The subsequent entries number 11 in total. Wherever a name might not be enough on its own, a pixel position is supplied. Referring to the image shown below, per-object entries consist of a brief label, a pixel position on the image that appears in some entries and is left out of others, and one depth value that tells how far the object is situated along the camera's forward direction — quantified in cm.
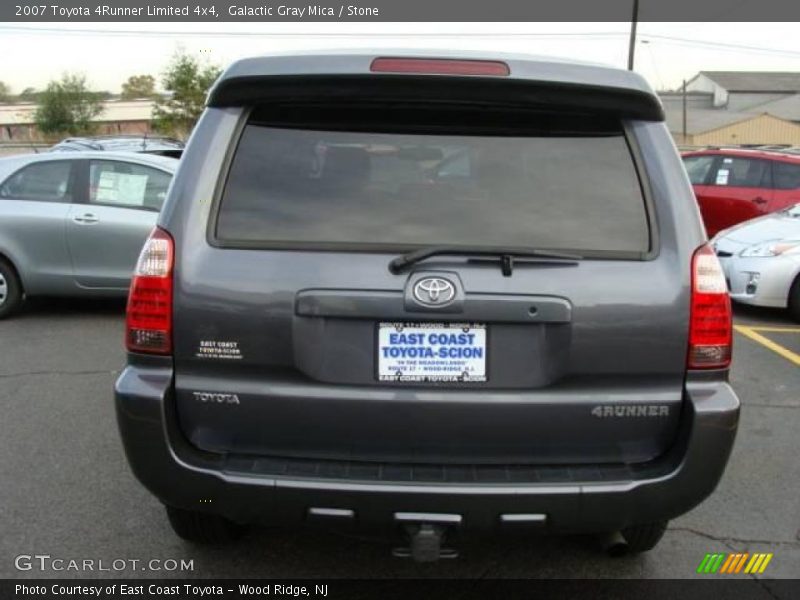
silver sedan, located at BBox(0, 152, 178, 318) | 668
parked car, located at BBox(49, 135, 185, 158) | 1431
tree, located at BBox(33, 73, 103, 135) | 5778
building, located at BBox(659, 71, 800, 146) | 6244
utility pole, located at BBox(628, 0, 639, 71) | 2820
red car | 1023
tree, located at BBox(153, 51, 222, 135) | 3831
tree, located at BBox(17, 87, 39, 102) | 7281
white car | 720
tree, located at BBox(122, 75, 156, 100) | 9381
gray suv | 218
